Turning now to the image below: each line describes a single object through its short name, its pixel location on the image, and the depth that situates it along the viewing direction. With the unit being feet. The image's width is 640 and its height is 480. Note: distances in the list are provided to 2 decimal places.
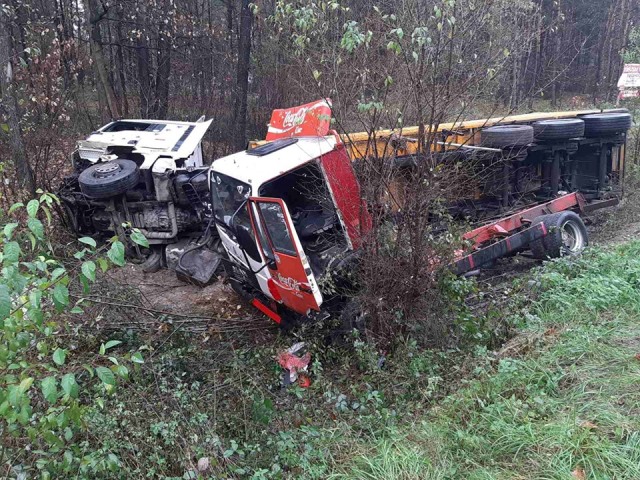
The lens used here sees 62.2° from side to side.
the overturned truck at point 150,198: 24.27
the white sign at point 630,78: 43.83
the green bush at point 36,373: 7.30
